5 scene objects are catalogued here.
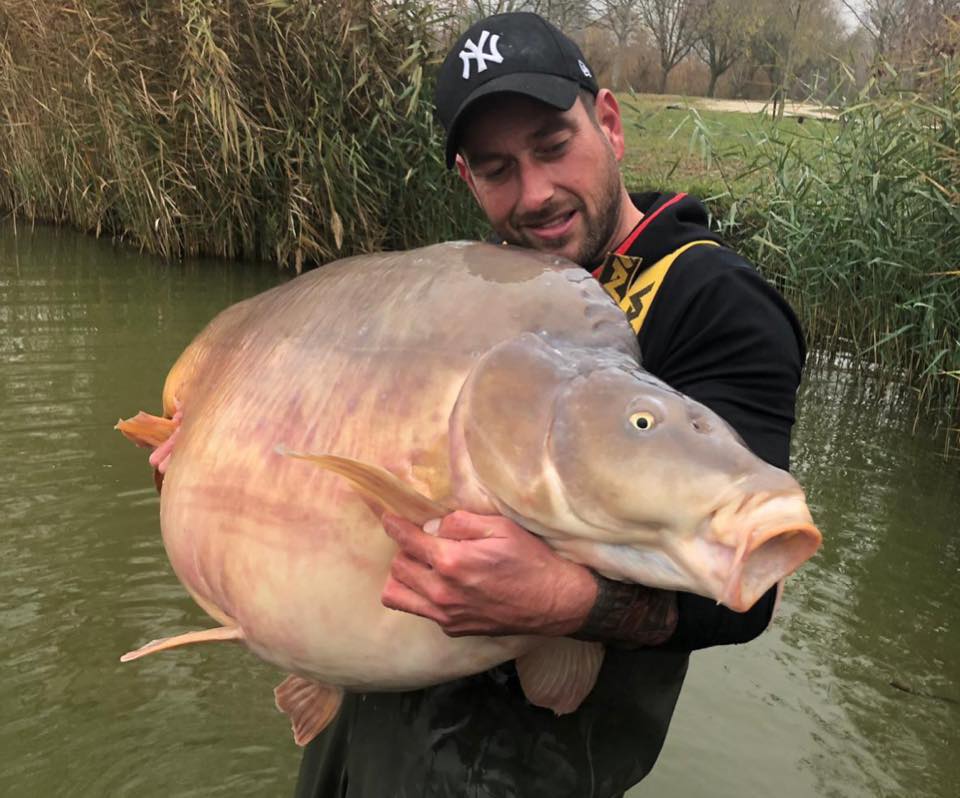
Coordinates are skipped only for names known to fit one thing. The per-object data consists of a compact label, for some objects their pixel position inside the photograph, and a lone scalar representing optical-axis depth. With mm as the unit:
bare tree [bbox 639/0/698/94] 32250
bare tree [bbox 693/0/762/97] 29156
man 1239
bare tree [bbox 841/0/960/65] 17406
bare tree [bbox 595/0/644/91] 28094
